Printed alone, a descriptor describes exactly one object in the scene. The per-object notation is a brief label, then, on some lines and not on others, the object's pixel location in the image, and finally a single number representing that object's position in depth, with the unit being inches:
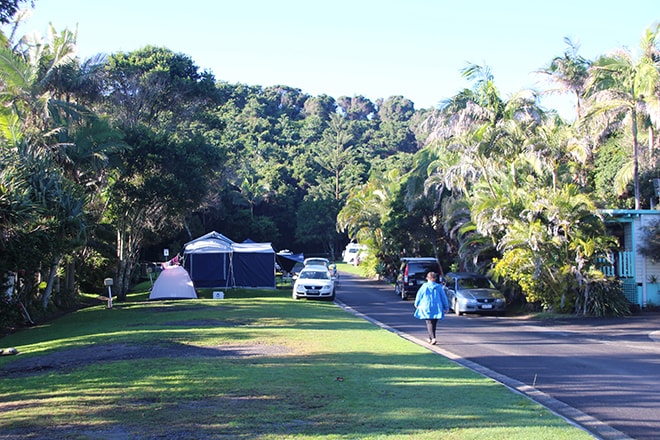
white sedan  1153.4
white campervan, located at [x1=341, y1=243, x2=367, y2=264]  2671.8
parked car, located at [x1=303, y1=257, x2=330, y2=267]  1541.7
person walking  573.3
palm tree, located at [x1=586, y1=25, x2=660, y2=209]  920.9
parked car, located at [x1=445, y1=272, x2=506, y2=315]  921.5
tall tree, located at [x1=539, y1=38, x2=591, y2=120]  1363.2
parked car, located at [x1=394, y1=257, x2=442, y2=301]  1230.9
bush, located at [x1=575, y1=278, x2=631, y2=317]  858.8
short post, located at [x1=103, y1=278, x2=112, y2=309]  969.5
